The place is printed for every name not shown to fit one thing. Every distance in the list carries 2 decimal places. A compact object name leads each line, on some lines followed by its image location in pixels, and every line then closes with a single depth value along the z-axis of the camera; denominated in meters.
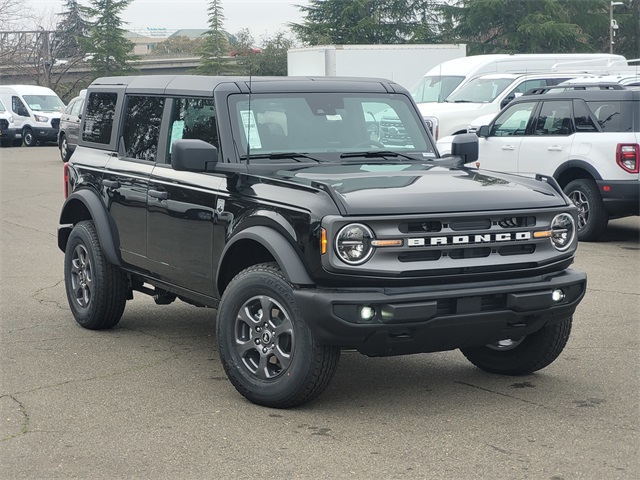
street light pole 47.71
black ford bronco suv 5.44
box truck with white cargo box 30.81
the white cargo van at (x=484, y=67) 23.23
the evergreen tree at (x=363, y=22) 57.09
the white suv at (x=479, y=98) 20.42
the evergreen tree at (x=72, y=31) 69.36
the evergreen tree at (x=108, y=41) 67.69
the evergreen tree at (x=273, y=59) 53.81
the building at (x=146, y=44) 89.15
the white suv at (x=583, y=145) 12.63
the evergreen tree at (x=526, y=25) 52.19
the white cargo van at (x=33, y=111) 38.72
